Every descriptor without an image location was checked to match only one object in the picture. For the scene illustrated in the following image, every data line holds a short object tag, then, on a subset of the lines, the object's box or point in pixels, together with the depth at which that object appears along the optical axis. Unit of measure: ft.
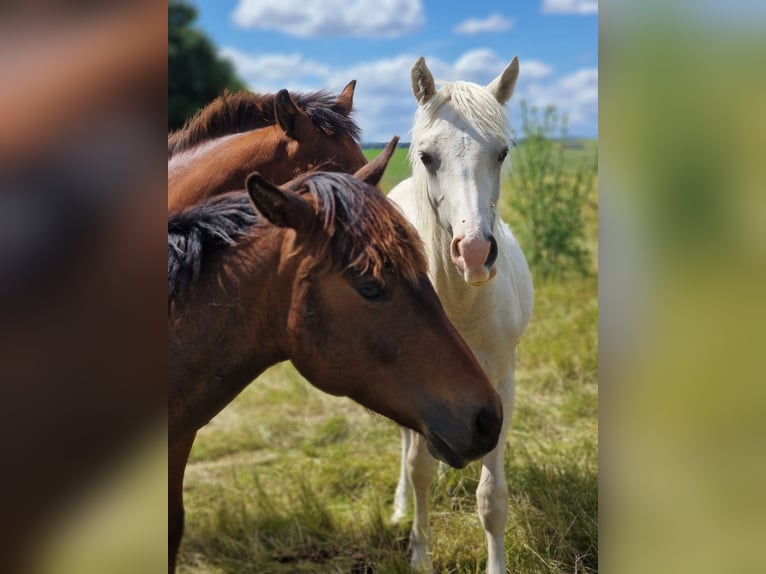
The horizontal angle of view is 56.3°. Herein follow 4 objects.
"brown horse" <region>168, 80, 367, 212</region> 8.98
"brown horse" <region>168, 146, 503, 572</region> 5.52
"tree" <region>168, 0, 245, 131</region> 51.89
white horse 7.50
